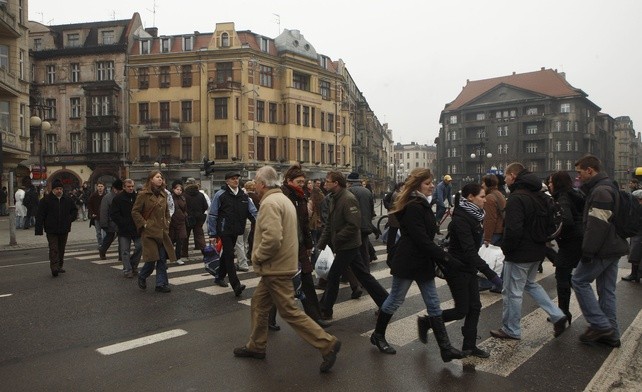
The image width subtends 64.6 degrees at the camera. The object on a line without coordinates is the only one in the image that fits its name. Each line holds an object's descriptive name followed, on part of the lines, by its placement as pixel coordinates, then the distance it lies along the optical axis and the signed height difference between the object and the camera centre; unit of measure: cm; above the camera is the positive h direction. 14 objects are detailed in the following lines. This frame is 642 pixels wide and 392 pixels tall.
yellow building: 4247 +724
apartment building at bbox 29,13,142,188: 4403 +716
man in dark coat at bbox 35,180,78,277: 985 -67
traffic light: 2112 +79
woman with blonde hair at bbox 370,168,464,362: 486 -68
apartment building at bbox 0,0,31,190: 2564 +561
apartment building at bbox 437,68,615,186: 7688 +921
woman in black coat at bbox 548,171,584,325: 595 -60
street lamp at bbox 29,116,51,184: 2010 +256
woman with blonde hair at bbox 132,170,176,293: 816 -68
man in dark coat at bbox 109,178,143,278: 970 -83
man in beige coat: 466 -81
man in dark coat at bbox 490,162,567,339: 534 -78
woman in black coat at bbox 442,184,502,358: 501 -86
